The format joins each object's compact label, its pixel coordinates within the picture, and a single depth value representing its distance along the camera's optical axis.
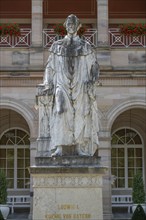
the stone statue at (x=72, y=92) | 9.57
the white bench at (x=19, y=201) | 23.20
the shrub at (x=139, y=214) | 16.39
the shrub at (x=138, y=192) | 20.16
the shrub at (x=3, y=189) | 19.97
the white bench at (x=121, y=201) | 23.22
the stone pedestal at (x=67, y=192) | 9.20
